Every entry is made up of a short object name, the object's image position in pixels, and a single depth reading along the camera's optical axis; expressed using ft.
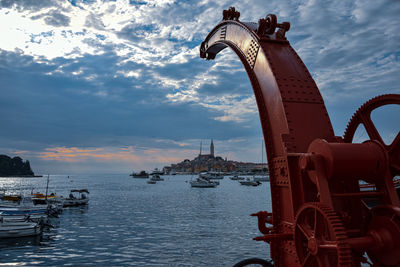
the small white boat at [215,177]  649.61
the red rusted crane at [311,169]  10.48
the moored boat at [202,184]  372.17
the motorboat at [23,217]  94.63
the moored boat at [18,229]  88.58
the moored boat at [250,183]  448.98
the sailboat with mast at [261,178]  564.96
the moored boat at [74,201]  172.04
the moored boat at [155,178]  613.64
